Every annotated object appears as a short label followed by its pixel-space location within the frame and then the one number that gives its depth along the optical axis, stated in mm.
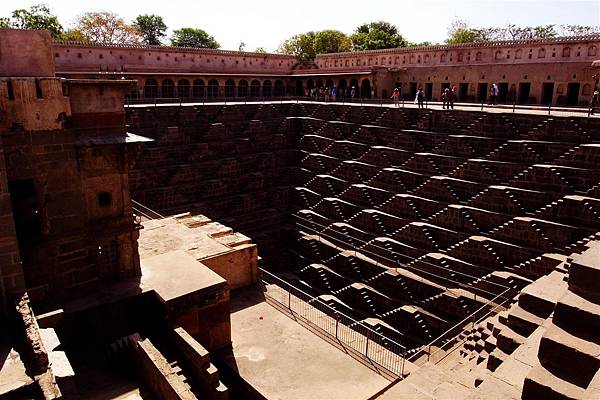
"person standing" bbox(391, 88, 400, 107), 19453
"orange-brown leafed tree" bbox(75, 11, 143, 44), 38438
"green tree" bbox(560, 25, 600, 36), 42512
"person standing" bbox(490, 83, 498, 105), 19133
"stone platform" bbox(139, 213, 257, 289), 10984
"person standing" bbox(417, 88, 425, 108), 18109
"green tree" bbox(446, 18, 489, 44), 48125
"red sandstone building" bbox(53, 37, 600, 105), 19047
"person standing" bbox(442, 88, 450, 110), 17328
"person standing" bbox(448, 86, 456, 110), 17033
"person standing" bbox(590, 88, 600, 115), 14135
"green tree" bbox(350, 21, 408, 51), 47406
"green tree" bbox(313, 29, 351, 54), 48469
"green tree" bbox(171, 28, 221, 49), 57781
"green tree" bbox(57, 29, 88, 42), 36475
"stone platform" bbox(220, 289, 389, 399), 7859
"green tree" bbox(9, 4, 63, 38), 36844
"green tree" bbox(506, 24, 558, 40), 48375
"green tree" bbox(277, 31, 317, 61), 49688
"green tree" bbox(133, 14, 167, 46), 56125
